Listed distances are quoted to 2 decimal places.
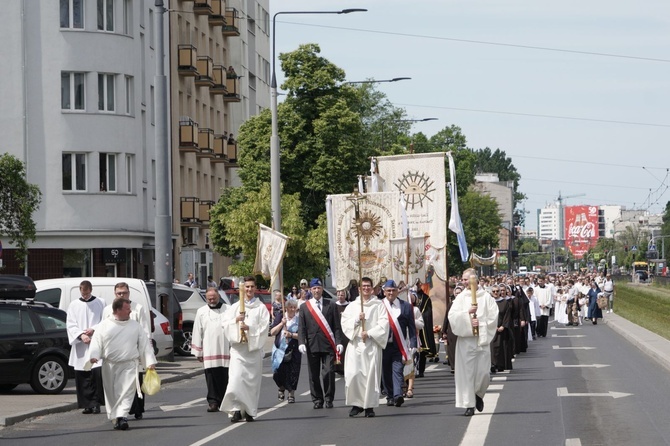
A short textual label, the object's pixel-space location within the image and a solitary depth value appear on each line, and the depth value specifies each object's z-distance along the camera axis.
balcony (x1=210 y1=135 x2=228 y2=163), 68.43
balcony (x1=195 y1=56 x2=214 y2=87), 64.79
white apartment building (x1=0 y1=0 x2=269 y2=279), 49.25
